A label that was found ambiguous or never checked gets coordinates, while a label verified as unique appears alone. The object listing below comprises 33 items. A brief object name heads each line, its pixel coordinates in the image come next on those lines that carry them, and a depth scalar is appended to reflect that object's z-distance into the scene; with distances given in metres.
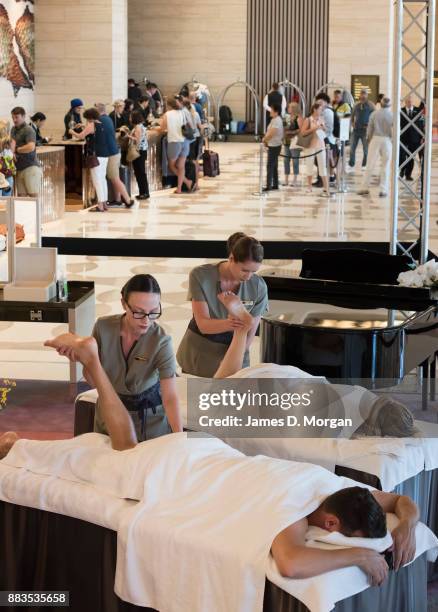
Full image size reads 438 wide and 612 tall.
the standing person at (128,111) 19.15
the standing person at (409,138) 18.15
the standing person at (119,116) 19.34
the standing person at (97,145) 15.27
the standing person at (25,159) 13.45
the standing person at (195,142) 18.30
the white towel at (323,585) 3.03
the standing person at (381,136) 17.23
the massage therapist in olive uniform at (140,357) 4.16
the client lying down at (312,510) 3.09
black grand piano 5.74
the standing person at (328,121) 18.47
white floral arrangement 6.89
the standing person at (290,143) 19.34
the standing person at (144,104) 21.80
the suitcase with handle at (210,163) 20.91
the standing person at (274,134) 17.45
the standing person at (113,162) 15.41
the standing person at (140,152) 16.30
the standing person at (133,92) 27.42
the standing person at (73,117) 19.45
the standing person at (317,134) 17.78
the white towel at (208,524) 3.15
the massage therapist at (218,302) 5.14
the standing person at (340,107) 22.57
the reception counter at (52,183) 14.26
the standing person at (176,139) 17.47
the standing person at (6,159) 12.20
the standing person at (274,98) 19.07
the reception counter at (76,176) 15.66
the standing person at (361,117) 20.91
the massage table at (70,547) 3.47
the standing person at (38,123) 17.53
